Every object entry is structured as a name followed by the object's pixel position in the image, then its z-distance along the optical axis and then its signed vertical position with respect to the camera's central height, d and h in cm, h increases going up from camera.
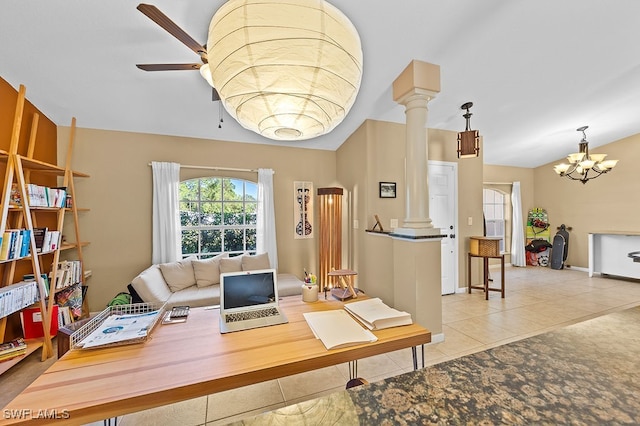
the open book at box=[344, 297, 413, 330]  130 -52
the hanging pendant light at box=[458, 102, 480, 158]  331 +91
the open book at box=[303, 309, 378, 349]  115 -55
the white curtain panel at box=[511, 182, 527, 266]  606 -39
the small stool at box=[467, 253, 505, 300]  383 -93
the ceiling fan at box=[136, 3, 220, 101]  131 +103
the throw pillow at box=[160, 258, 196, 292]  314 -70
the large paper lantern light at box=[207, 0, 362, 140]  72 +46
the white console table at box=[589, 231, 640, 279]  466 -76
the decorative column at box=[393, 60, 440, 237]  249 +68
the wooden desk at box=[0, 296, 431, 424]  83 -57
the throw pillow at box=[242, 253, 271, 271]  350 -62
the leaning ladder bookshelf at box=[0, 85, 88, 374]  214 +3
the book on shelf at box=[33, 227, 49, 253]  245 -17
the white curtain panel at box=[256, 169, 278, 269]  386 -6
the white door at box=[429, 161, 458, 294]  407 +6
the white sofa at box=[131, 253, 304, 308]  273 -74
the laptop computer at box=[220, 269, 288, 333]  141 -48
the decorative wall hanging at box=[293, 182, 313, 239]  414 +9
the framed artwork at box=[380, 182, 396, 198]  358 +34
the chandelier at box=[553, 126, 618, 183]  426 +84
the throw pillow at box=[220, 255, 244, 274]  343 -64
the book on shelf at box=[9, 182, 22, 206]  228 +19
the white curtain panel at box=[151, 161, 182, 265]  341 +5
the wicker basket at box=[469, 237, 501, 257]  383 -48
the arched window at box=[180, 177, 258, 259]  376 +1
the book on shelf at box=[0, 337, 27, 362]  215 -109
